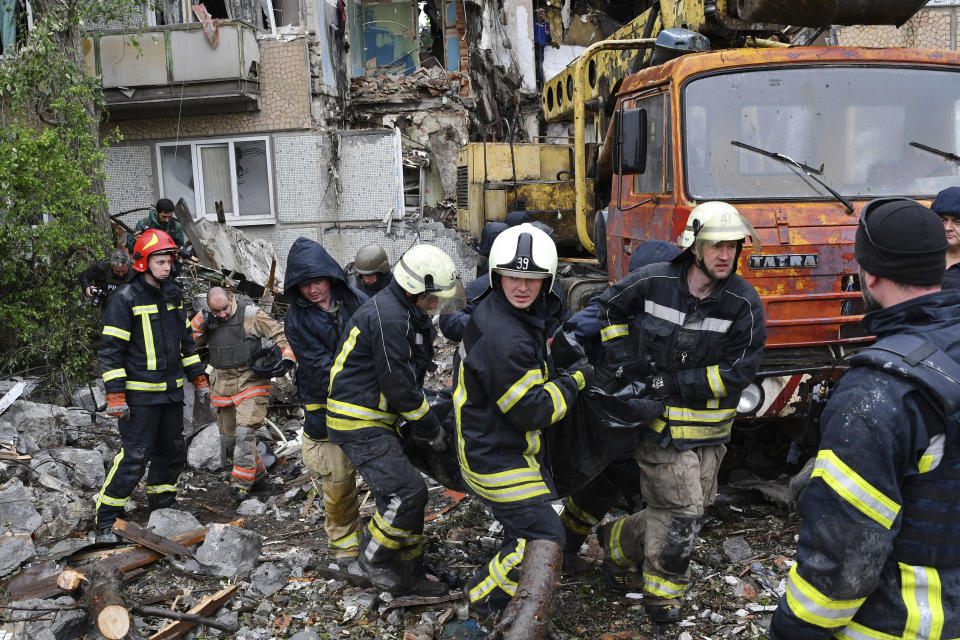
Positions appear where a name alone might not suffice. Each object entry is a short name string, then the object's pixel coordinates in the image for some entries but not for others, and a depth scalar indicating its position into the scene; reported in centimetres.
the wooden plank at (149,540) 477
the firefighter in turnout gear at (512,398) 327
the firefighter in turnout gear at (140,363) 518
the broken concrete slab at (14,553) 473
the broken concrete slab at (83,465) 623
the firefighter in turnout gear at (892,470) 178
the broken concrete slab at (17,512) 530
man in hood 475
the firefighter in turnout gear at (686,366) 369
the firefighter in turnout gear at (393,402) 398
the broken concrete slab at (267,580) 445
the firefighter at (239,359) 635
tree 786
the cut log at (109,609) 364
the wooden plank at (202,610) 387
